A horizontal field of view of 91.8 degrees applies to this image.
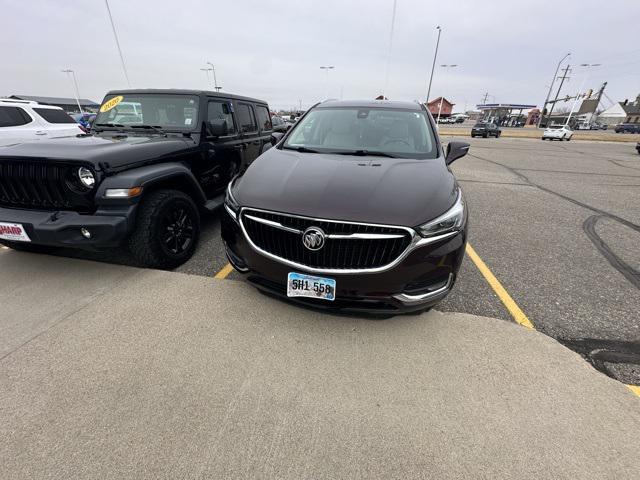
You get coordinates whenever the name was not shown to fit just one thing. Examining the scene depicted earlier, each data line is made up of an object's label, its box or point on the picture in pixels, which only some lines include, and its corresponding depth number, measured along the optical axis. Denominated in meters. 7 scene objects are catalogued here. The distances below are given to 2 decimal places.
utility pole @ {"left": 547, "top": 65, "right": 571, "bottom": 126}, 52.52
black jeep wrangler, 2.63
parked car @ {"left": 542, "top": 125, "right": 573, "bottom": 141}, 29.19
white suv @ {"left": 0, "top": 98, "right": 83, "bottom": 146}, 6.80
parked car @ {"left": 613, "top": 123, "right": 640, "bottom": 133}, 53.69
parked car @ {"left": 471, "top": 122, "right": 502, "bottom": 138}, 30.69
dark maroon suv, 1.95
